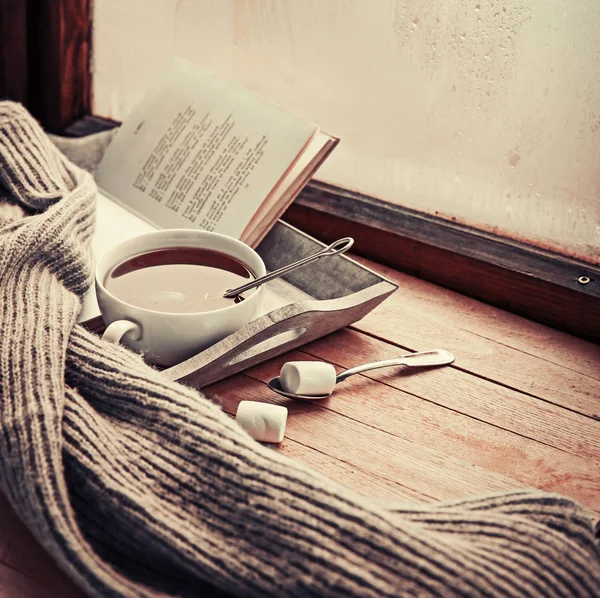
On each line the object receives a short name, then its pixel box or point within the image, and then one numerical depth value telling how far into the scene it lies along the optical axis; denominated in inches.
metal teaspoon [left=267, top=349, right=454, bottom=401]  25.0
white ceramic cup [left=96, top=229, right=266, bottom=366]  23.5
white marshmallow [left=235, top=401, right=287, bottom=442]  22.7
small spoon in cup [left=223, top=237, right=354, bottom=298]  25.5
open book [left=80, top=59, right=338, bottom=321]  31.6
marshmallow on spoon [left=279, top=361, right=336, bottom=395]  24.6
